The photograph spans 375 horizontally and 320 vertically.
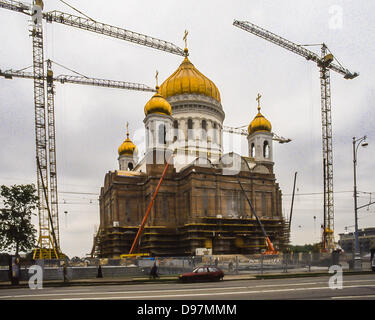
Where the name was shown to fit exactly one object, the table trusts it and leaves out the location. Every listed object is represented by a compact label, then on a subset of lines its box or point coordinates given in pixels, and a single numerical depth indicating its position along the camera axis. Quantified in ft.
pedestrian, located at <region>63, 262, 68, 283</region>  84.33
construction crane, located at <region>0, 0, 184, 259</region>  160.76
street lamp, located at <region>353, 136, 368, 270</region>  101.97
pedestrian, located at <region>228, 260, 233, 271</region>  99.27
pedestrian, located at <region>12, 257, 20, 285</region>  79.00
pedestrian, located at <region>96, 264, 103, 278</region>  94.32
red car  75.39
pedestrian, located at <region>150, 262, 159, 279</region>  86.62
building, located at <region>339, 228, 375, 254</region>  394.93
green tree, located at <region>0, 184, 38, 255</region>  121.70
